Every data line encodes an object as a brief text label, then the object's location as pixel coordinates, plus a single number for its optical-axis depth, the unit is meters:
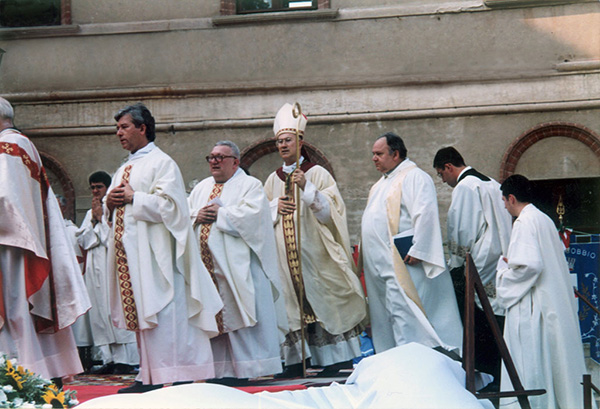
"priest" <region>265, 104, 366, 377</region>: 7.93
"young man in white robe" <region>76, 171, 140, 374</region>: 9.16
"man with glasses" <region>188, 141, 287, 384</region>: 7.02
